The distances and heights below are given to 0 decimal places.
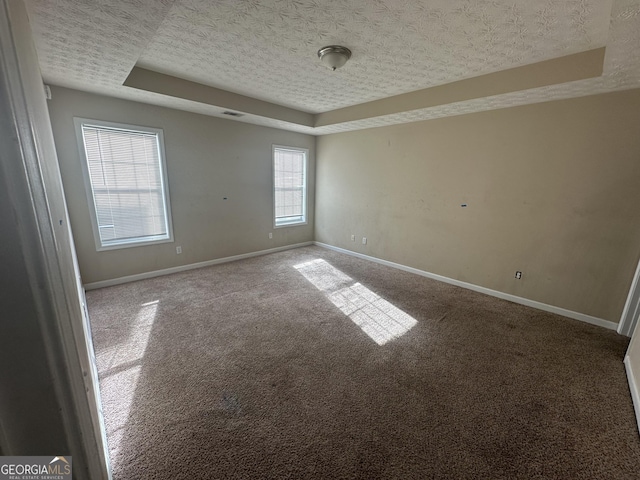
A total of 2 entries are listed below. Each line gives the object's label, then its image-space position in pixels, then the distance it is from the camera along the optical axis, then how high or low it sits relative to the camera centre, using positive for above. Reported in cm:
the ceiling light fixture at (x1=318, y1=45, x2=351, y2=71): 222 +103
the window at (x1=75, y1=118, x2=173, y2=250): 313 -17
